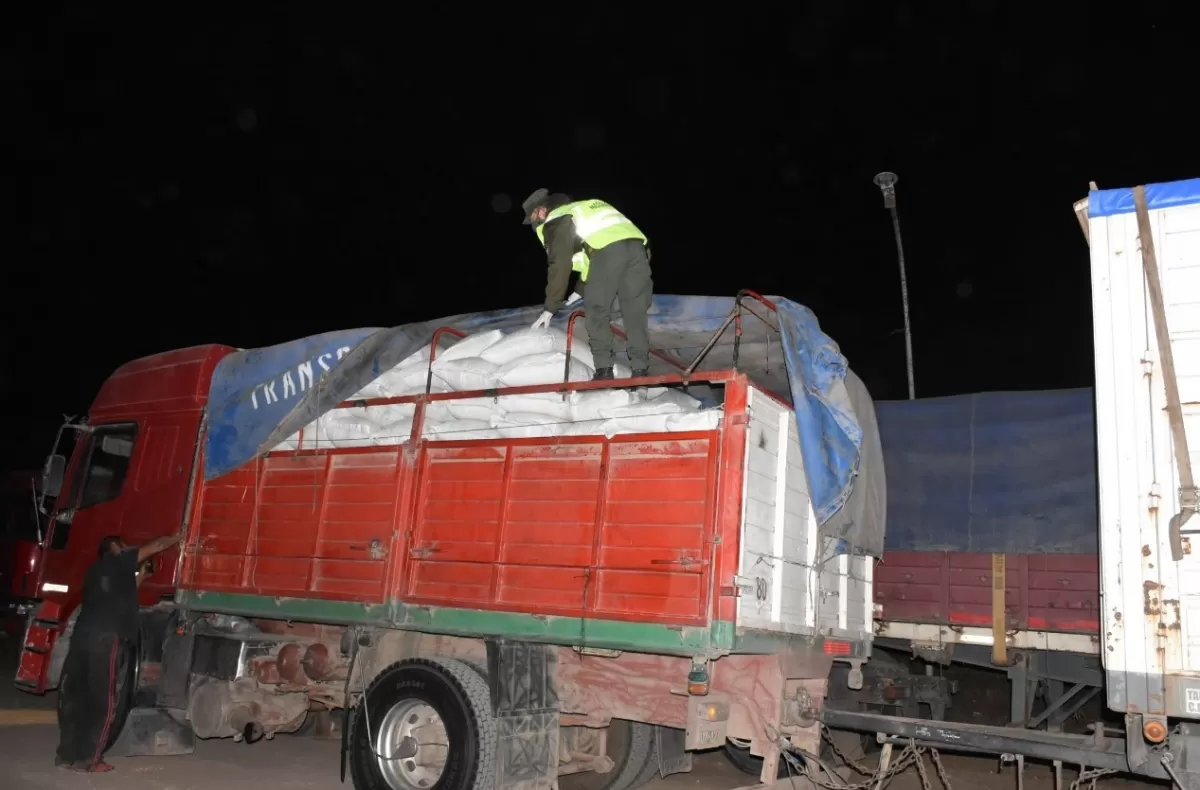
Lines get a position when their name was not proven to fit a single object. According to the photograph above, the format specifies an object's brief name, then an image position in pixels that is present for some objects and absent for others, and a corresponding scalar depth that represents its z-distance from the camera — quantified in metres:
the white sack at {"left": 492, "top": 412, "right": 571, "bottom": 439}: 5.91
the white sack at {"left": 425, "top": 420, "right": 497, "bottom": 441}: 6.23
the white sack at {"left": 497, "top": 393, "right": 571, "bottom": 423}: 5.90
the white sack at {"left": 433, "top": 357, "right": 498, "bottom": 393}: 6.35
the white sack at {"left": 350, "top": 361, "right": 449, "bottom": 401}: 6.77
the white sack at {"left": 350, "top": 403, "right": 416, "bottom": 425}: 6.72
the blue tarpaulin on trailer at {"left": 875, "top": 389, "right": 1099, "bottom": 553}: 7.53
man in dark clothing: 6.96
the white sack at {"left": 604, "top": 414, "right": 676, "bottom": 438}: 5.43
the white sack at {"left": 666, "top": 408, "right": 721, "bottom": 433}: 5.18
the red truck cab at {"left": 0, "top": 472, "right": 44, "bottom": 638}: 14.13
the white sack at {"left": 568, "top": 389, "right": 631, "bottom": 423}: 5.73
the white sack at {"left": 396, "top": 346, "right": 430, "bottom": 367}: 6.89
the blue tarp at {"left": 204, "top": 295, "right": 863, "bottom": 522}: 5.48
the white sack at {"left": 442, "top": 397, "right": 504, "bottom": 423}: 6.22
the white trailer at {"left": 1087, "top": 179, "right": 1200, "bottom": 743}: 3.94
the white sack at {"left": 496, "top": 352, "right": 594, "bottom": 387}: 6.18
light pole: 12.23
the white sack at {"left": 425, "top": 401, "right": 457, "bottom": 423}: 6.42
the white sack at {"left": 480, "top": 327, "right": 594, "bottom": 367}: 6.36
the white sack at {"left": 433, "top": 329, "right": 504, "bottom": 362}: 6.54
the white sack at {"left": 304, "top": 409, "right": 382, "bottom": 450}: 6.80
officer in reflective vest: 6.15
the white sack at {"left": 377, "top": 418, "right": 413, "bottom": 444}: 6.56
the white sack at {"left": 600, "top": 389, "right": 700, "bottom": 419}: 5.48
